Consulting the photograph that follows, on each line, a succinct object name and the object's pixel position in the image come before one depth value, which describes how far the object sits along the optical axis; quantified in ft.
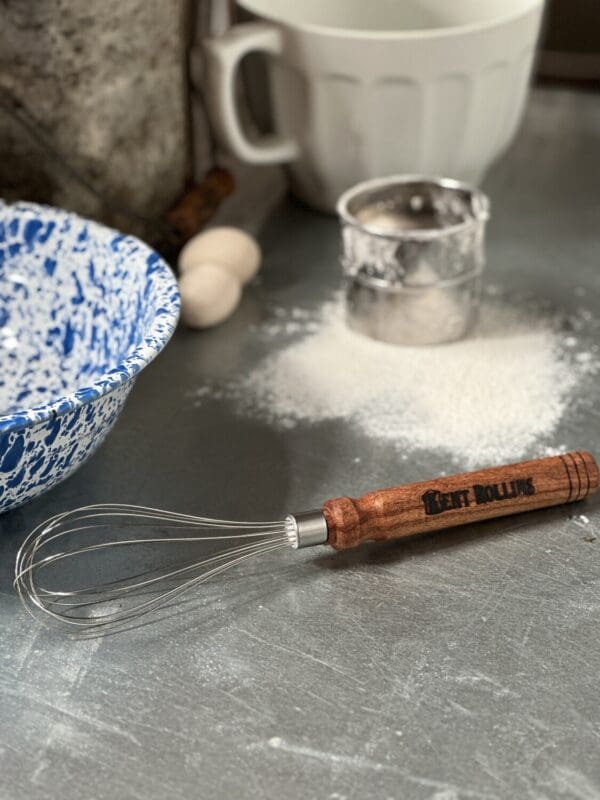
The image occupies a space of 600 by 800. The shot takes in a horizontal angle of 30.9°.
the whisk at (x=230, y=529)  1.66
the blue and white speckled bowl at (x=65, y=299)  1.98
